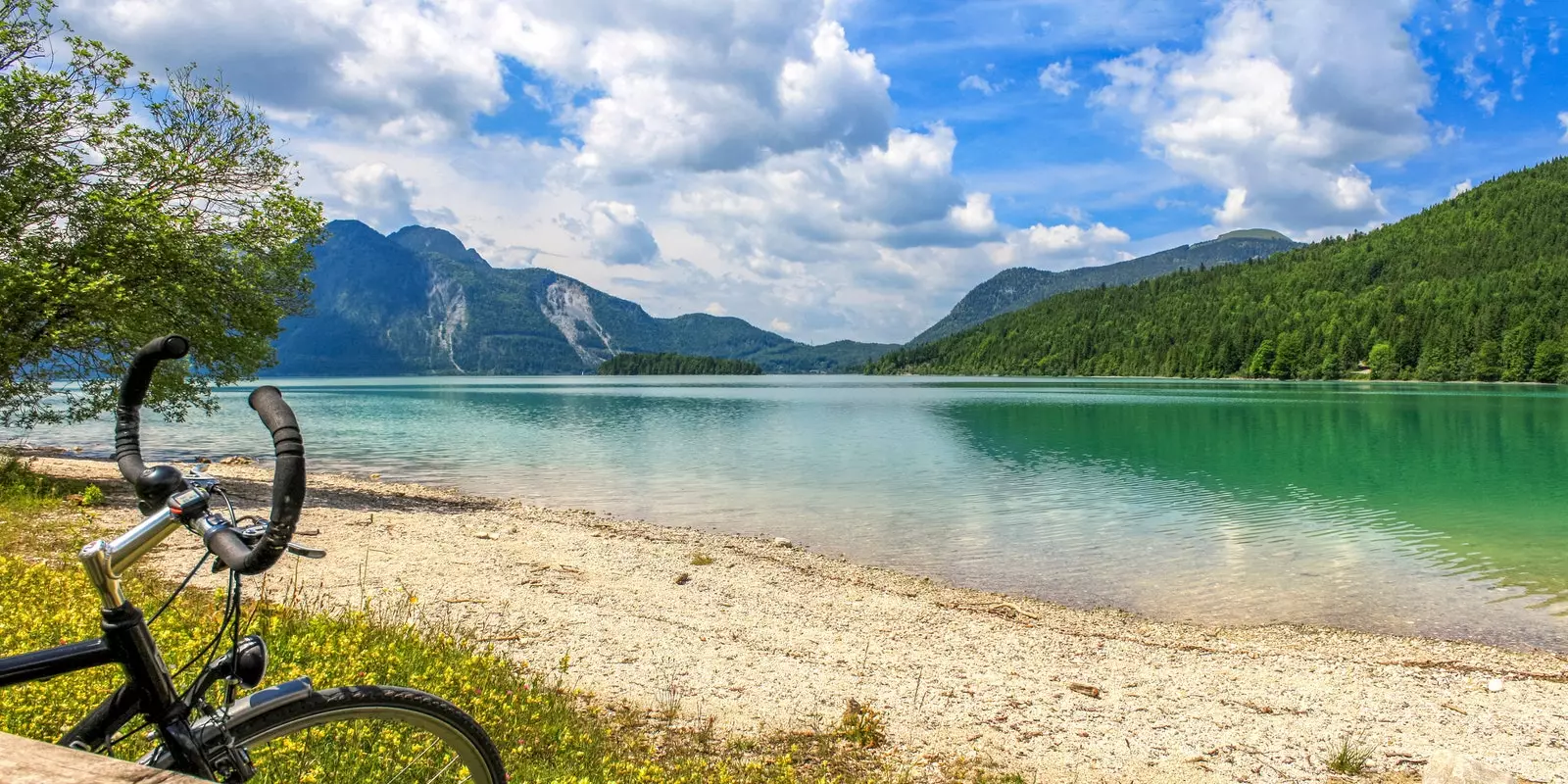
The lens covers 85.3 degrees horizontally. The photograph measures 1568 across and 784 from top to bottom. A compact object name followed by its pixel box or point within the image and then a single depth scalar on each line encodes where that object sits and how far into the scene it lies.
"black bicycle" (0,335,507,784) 2.68
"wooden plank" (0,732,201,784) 2.54
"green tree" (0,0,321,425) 20.45
